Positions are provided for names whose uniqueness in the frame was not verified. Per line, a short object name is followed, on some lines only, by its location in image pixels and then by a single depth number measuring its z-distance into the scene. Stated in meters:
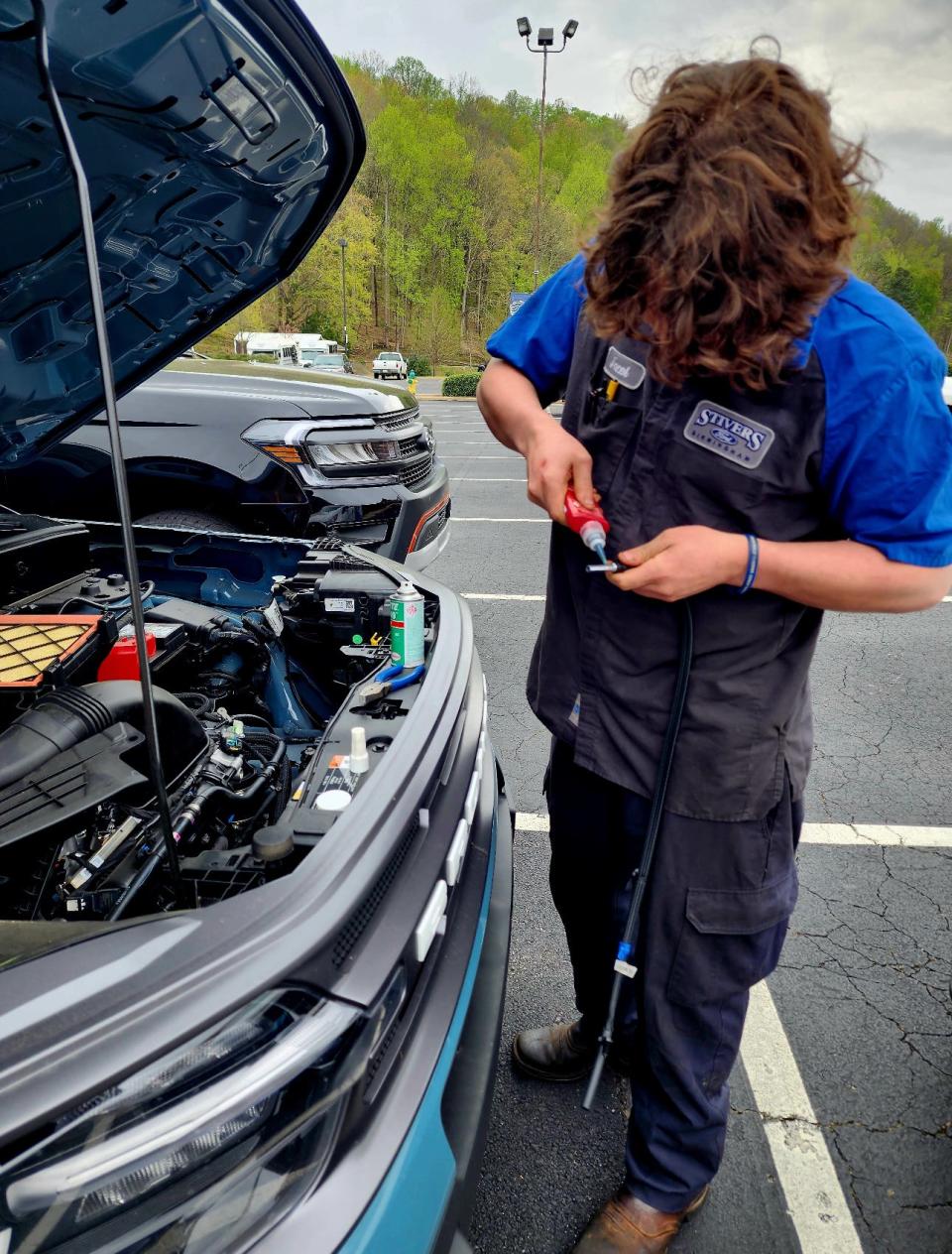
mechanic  1.02
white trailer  32.00
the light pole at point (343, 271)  39.72
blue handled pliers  1.61
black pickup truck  3.81
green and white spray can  1.75
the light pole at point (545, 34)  23.12
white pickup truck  34.12
